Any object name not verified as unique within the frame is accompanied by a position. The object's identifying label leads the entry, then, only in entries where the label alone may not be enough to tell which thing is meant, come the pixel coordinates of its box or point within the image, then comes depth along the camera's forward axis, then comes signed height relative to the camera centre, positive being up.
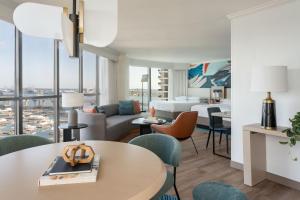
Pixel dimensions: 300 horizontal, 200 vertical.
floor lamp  8.42 +0.93
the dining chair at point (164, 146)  1.70 -0.40
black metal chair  3.85 -0.47
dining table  0.81 -0.36
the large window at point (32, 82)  3.01 +0.35
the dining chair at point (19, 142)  1.67 -0.34
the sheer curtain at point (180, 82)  10.04 +0.90
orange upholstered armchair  3.62 -0.46
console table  2.65 -0.71
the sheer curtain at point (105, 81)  6.28 +0.61
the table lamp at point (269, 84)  2.41 +0.19
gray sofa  4.02 -0.55
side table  3.58 -0.48
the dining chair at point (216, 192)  0.86 -0.40
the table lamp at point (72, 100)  3.35 +0.02
